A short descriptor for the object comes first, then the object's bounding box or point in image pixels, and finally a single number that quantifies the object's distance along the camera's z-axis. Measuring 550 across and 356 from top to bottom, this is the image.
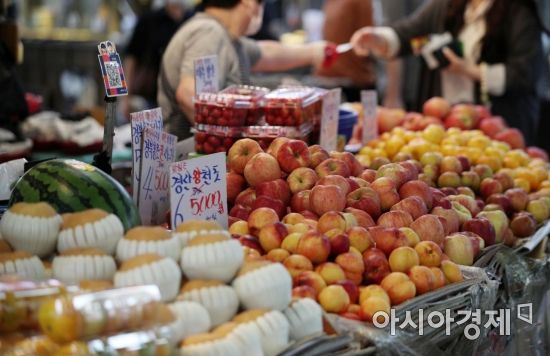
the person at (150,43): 6.79
